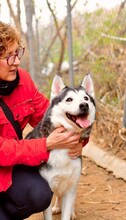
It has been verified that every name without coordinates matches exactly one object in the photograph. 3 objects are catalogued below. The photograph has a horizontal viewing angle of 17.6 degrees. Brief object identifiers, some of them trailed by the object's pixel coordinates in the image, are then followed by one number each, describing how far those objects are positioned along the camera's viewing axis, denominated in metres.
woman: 2.69
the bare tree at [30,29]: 5.75
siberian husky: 2.68
